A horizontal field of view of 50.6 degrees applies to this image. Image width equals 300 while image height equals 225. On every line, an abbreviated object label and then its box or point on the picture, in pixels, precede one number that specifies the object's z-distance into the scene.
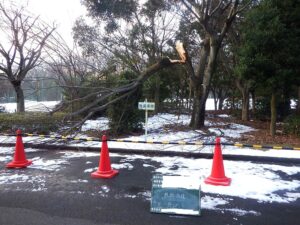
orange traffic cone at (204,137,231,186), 5.70
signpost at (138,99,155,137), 9.49
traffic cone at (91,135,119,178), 6.25
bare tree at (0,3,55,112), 15.42
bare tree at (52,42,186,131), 9.80
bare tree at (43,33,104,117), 11.83
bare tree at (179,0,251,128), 11.27
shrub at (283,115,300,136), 10.88
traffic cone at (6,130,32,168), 6.99
